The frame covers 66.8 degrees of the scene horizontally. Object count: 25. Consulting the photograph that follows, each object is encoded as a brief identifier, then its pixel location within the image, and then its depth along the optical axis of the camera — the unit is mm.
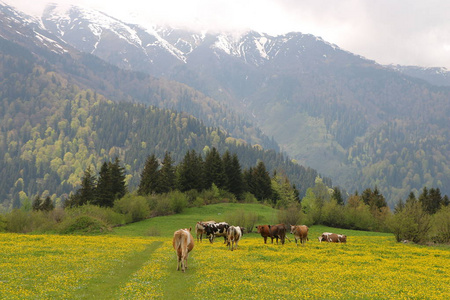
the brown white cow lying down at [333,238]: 54900
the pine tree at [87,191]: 89500
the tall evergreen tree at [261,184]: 128375
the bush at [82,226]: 53906
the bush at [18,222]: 58438
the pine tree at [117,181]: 95712
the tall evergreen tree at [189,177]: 108562
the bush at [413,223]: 50344
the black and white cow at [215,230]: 48281
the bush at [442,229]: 50781
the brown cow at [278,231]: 43250
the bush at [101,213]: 66500
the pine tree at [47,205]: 108875
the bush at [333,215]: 89375
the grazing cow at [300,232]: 43281
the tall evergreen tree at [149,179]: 104500
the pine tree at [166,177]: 105062
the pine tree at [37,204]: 111400
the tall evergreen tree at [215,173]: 115500
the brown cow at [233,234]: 37719
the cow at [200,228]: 49853
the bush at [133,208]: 79419
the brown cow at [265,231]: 44656
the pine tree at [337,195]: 132825
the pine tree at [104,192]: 88706
